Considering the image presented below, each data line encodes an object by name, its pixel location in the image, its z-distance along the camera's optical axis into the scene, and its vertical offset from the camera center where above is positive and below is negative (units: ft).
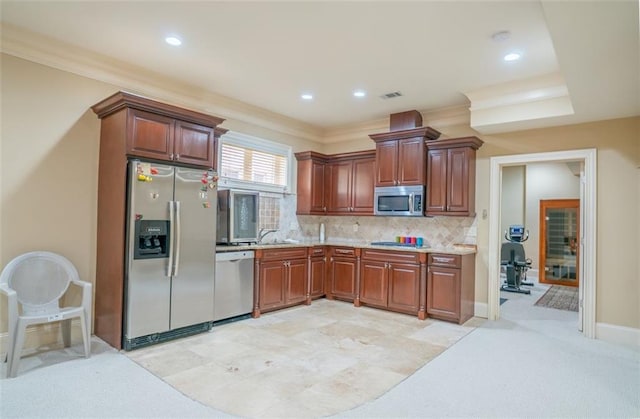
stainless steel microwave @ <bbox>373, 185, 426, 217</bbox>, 16.93 +0.96
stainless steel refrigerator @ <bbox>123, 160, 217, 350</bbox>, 11.34 -1.23
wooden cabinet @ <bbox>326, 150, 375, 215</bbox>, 19.40 +2.00
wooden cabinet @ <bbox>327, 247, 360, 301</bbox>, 18.07 -2.73
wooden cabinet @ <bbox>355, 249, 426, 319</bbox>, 15.85 -2.79
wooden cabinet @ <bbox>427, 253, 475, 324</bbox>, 14.99 -2.80
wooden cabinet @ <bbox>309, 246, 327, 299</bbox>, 18.19 -2.70
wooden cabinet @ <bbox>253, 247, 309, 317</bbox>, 15.53 -2.77
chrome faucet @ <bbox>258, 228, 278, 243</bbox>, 18.14 -0.74
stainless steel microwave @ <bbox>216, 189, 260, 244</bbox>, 15.40 +0.03
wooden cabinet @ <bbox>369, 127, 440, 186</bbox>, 16.93 +3.12
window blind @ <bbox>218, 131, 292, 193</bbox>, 17.06 +2.76
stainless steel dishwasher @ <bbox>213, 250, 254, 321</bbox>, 14.10 -2.72
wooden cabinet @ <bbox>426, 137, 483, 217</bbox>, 15.99 +2.05
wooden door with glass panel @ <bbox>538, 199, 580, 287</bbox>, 26.94 -1.34
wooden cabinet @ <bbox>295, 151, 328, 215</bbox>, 20.10 +1.97
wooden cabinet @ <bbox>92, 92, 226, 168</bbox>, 11.35 +2.89
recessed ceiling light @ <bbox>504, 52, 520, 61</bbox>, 11.74 +5.46
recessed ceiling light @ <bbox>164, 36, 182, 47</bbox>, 11.25 +5.52
